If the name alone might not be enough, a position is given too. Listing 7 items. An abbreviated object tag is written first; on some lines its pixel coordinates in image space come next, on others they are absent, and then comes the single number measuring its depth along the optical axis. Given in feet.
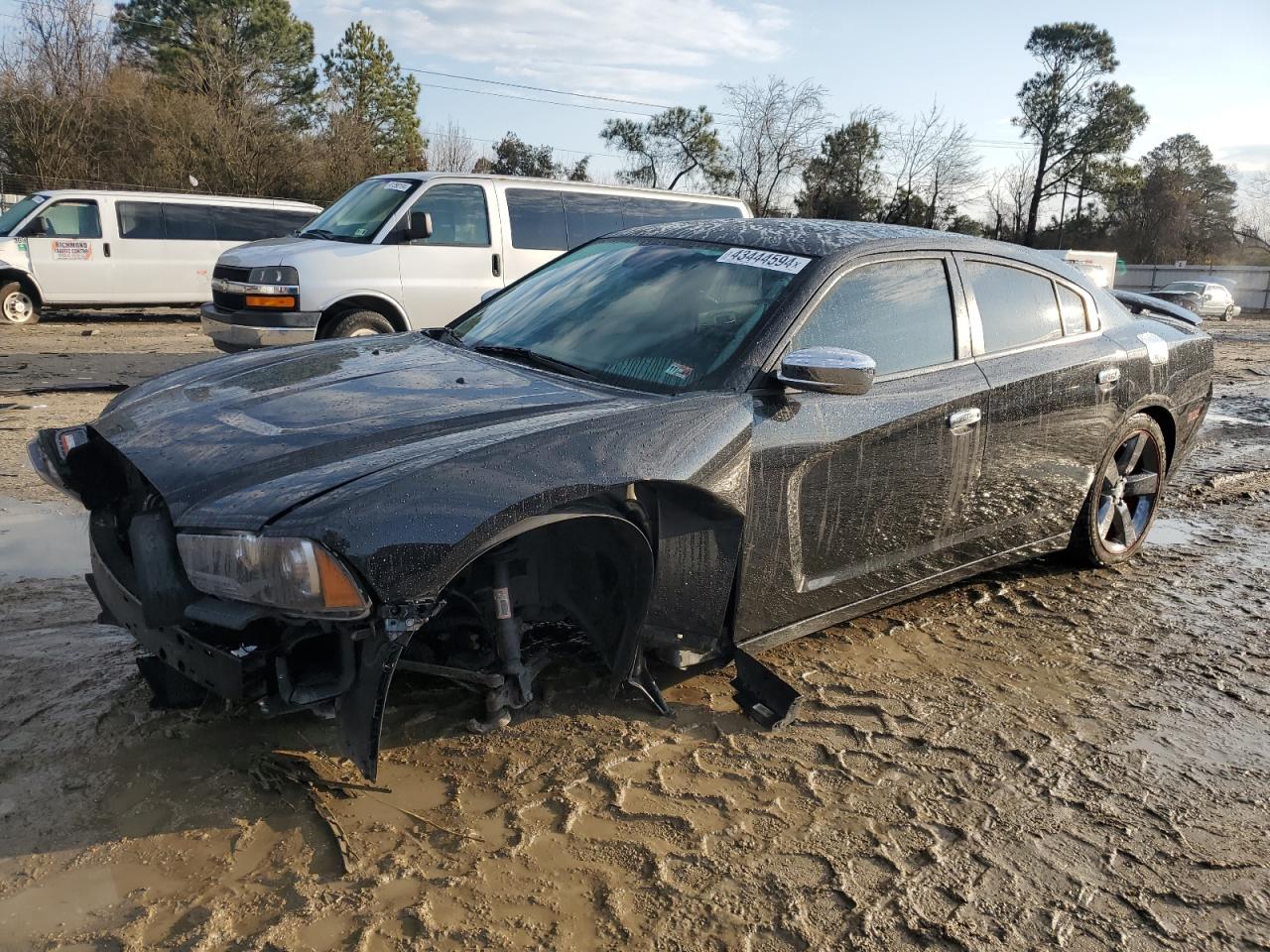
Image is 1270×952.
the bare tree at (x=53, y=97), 86.58
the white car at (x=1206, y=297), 88.17
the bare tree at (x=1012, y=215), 148.97
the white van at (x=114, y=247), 43.80
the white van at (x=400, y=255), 26.13
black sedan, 7.57
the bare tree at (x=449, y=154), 124.47
